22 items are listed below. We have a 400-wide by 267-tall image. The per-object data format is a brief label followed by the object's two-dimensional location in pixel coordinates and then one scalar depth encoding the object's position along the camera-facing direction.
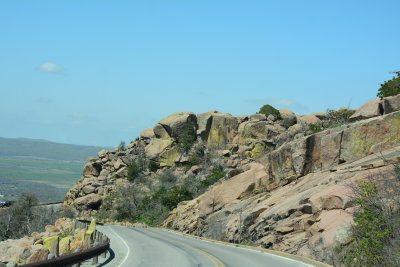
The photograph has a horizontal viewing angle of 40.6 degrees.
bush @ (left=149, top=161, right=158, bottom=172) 90.38
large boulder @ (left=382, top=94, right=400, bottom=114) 35.50
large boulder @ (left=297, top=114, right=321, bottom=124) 95.66
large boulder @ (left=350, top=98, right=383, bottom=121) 37.66
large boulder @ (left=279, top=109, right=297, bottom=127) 91.90
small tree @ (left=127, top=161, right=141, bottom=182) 88.62
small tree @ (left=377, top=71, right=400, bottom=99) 43.61
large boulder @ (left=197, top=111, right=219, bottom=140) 94.44
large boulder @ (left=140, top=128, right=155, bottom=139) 100.54
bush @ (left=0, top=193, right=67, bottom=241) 63.12
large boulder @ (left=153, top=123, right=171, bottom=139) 96.31
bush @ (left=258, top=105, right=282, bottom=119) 94.56
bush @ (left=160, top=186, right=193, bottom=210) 66.38
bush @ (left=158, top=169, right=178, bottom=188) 82.29
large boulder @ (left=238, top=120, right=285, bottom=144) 86.69
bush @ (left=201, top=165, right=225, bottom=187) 67.31
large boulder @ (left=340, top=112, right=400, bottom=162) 31.83
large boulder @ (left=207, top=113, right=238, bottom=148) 93.56
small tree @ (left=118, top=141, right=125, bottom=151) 103.25
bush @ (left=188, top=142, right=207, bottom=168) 86.43
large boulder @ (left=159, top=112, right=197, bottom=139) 93.88
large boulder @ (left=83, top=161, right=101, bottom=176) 97.94
